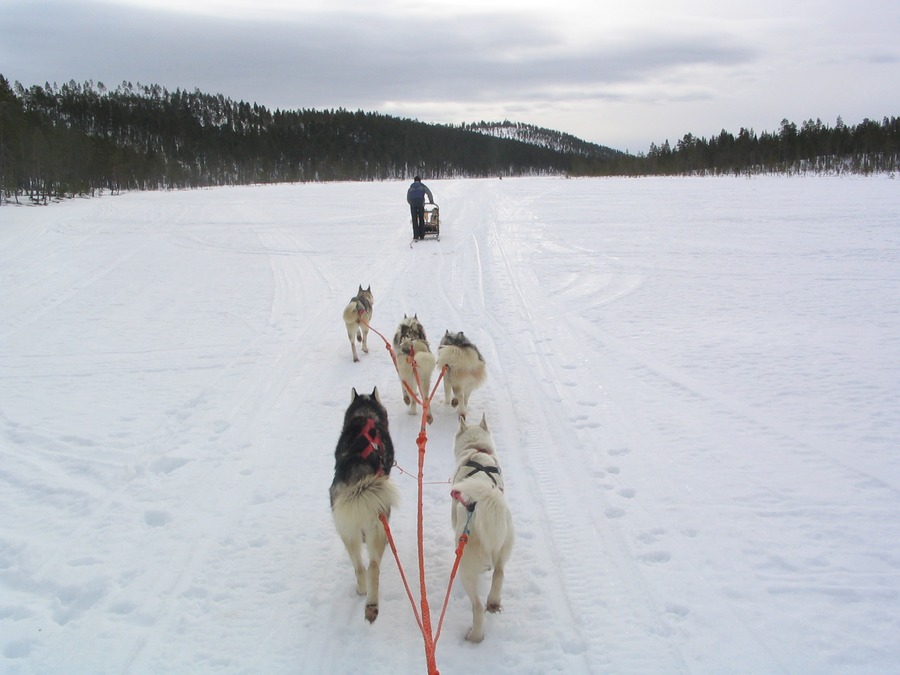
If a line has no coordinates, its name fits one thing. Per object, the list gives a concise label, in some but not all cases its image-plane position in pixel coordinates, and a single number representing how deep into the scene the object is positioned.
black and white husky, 2.96
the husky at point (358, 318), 7.46
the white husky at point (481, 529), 2.77
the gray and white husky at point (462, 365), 5.46
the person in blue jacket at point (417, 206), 17.05
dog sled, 17.61
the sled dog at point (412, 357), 5.59
